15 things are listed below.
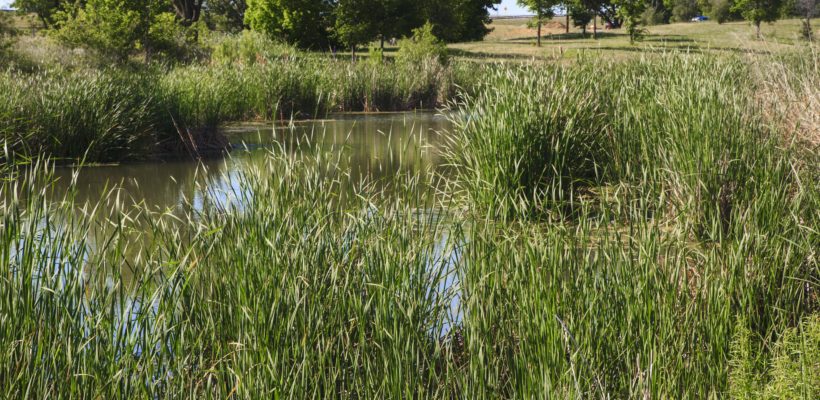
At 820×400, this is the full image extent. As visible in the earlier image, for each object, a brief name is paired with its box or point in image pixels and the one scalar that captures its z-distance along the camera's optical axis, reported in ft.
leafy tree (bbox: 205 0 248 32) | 156.25
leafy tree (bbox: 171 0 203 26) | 133.90
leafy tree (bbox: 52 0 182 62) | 71.67
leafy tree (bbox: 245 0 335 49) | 108.47
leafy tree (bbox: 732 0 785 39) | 140.61
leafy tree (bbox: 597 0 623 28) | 187.62
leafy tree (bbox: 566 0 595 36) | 152.97
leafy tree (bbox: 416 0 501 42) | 114.62
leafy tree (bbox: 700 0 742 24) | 182.29
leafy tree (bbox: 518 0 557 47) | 138.41
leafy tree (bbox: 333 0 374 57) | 100.83
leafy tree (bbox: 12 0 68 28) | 132.77
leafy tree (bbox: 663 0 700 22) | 212.23
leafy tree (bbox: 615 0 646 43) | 134.41
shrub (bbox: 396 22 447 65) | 74.13
